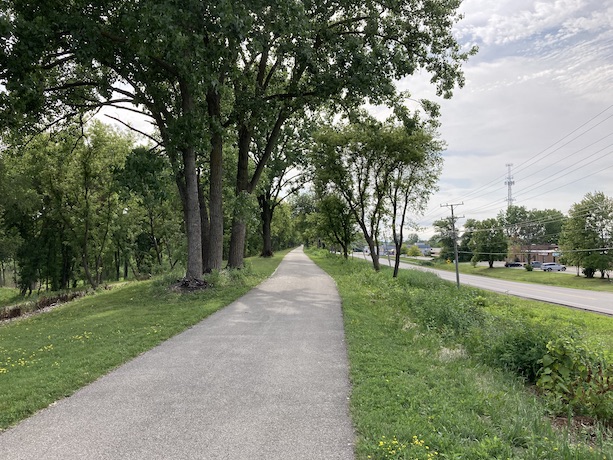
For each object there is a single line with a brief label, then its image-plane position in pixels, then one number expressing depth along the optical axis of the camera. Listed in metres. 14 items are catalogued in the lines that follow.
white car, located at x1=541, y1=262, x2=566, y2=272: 73.12
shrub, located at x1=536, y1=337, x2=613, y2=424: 4.73
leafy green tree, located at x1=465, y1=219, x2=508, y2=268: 80.62
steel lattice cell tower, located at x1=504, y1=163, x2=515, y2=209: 111.37
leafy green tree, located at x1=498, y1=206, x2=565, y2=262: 108.75
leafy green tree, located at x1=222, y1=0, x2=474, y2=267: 14.27
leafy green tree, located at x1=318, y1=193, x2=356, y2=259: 34.85
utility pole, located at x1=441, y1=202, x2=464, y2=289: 39.66
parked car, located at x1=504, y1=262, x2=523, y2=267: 80.19
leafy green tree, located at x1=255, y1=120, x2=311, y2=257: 24.36
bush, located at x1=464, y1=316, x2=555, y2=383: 6.22
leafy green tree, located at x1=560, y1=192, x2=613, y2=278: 50.56
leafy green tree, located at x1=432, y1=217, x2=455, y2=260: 100.88
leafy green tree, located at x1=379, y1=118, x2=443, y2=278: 25.97
